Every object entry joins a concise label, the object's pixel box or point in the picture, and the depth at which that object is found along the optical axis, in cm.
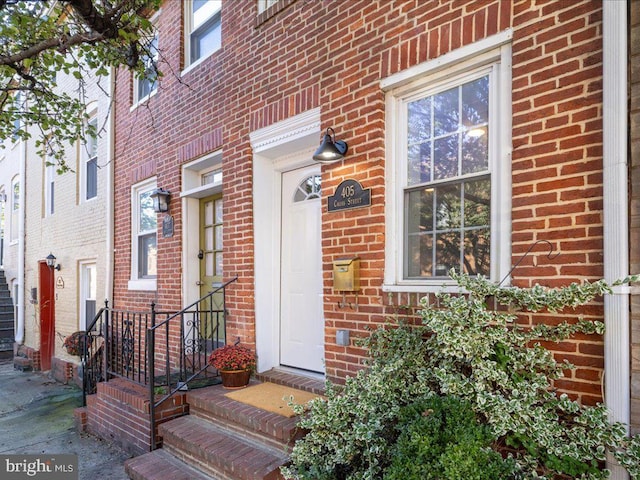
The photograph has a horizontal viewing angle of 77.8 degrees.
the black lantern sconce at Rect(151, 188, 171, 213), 545
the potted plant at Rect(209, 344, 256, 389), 391
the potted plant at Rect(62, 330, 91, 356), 680
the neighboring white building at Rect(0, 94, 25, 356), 1041
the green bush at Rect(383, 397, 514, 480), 188
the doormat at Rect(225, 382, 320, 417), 330
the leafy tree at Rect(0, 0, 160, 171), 389
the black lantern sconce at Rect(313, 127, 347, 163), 329
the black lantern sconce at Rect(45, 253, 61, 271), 853
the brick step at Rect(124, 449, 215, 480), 317
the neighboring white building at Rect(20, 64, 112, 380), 708
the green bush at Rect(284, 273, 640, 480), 200
